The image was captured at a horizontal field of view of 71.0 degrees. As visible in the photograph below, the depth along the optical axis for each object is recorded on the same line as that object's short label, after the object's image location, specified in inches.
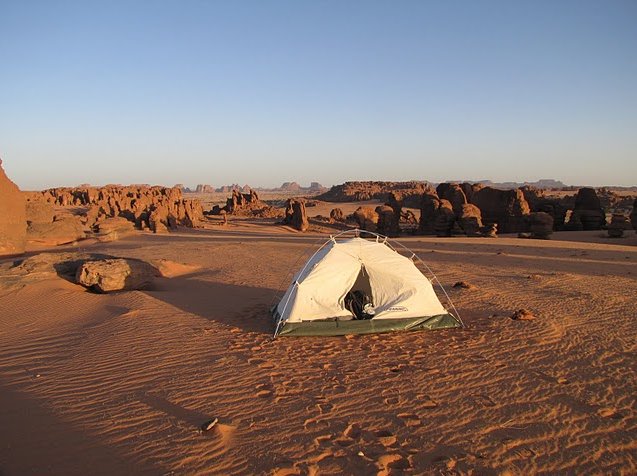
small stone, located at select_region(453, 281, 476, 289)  525.8
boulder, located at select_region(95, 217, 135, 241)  1024.2
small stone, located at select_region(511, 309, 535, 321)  390.3
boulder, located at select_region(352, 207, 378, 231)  1407.5
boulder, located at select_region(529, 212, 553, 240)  1151.0
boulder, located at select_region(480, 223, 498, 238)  1222.0
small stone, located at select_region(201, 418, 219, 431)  206.1
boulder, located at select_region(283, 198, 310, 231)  1542.8
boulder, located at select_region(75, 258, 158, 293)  485.4
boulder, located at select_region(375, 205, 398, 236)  1461.6
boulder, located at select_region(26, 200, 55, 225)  922.1
